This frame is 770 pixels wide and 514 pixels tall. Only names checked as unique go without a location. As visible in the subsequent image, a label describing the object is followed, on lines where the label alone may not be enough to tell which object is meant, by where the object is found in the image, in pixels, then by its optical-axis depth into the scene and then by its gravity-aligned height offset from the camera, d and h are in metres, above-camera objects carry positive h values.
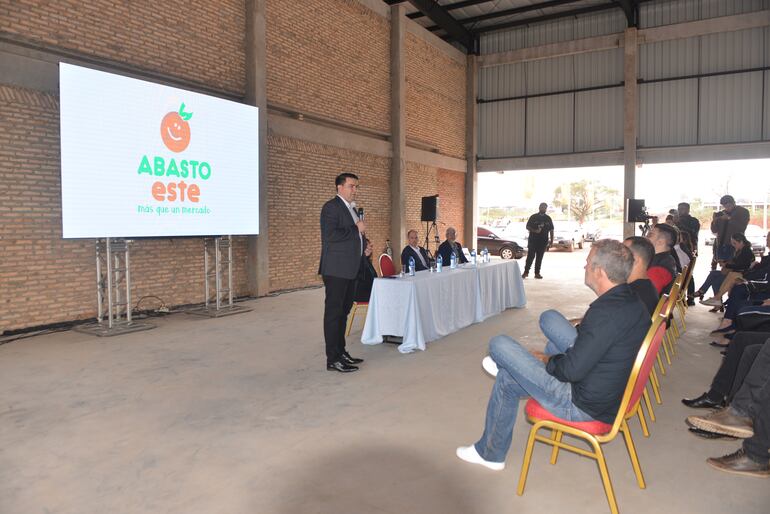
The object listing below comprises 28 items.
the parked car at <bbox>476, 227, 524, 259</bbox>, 16.08 -0.50
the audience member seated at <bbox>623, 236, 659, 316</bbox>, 3.16 -0.28
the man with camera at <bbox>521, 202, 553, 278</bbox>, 11.07 -0.13
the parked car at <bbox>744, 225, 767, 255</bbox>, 16.73 -0.29
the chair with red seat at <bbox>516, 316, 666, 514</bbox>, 1.97 -0.80
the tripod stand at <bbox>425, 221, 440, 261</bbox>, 12.84 +0.05
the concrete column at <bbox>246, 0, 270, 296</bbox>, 8.07 +1.93
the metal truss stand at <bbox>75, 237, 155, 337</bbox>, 5.75 -0.74
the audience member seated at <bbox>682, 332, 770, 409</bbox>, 3.01 -0.79
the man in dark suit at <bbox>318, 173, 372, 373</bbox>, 4.09 -0.17
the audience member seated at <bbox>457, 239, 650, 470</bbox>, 1.98 -0.55
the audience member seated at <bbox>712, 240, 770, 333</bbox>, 4.64 -0.58
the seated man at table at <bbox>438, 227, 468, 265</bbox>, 6.95 -0.26
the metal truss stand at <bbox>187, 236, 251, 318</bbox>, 7.02 -0.72
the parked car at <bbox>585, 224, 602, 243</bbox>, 23.95 -0.18
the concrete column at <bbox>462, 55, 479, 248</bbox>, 15.05 +2.55
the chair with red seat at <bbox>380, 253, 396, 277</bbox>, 5.46 -0.39
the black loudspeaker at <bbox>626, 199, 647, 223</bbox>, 11.38 +0.45
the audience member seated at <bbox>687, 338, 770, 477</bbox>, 2.41 -0.97
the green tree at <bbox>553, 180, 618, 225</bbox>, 38.81 +2.30
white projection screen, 5.20 +0.80
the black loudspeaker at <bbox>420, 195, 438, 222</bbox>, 11.79 +0.48
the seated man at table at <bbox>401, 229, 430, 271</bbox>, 6.27 -0.31
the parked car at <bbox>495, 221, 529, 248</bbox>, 17.46 -0.12
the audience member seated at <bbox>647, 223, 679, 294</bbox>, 4.04 -0.24
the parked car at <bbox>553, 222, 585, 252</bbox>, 19.98 -0.29
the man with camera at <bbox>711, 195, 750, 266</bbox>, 7.81 +0.08
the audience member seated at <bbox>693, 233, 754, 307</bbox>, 6.21 -0.44
